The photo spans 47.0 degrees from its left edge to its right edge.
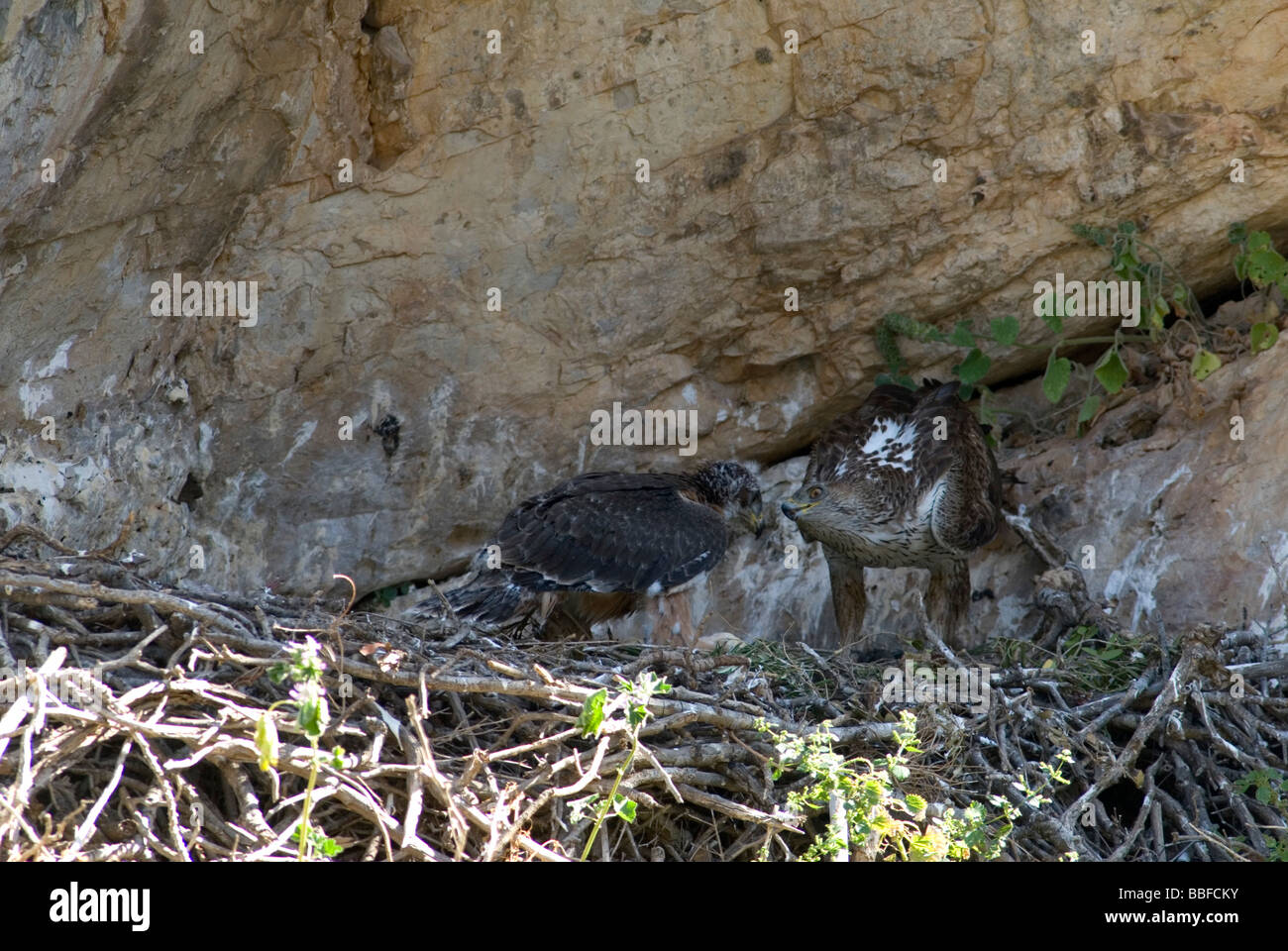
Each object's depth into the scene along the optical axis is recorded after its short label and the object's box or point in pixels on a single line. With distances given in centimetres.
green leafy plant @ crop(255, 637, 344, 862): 381
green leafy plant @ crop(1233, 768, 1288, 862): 521
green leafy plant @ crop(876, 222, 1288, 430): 704
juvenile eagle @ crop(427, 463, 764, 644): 653
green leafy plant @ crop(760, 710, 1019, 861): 452
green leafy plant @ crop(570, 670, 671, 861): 427
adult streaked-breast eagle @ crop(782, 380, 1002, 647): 697
